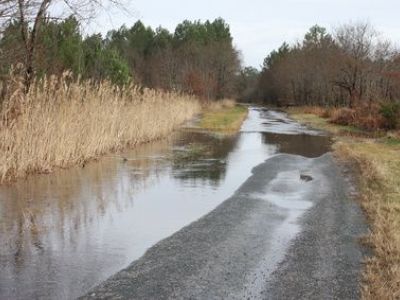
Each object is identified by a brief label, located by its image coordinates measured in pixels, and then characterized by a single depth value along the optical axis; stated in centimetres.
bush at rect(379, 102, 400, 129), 2691
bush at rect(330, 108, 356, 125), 3397
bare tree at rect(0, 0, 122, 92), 1331
